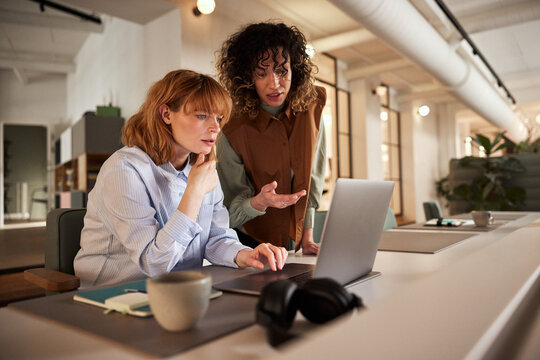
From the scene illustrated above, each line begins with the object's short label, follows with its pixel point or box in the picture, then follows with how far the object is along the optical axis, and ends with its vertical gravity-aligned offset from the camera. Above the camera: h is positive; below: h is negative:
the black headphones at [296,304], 0.55 -0.16
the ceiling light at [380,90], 8.03 +1.92
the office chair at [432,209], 3.86 -0.22
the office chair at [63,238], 1.33 -0.15
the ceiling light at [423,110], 8.66 +1.62
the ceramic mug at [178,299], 0.56 -0.15
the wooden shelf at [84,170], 6.24 +0.38
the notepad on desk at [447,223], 2.17 -0.20
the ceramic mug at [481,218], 2.08 -0.17
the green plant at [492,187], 5.91 -0.03
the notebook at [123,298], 0.68 -0.19
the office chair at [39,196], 11.31 -0.05
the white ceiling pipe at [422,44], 3.89 +1.66
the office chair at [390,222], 2.38 -0.21
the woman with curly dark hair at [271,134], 1.60 +0.23
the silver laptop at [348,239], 0.75 -0.10
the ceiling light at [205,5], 4.16 +1.90
